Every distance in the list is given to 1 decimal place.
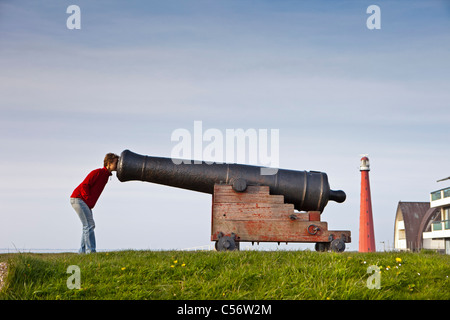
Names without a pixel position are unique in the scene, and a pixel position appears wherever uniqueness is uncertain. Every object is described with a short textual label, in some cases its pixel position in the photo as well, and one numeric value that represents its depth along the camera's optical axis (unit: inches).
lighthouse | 1239.4
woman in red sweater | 381.7
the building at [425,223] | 1614.5
